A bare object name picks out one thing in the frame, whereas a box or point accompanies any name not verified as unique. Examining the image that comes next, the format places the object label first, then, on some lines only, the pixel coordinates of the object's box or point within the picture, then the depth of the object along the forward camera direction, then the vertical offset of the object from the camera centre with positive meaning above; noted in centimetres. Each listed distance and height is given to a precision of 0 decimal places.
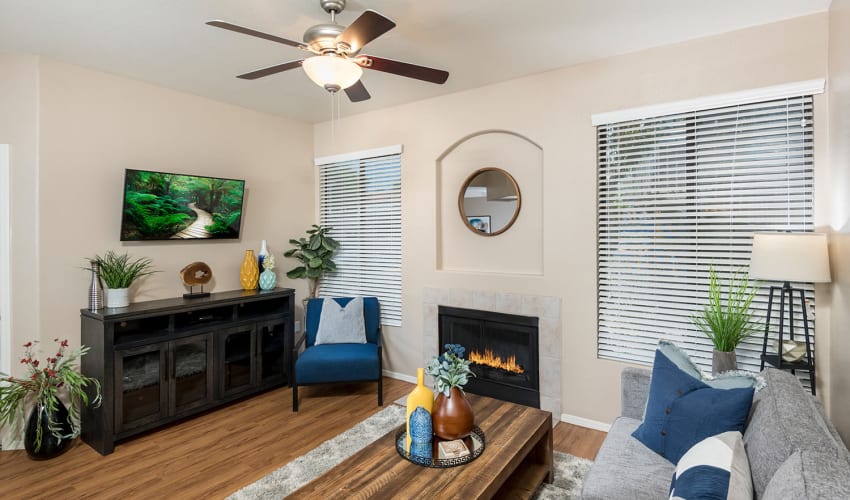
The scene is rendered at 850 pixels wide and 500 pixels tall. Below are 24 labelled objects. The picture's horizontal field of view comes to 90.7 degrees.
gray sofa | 105 -62
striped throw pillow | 129 -72
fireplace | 356 -88
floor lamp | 220 -8
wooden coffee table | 176 -100
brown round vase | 211 -84
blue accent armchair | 362 -101
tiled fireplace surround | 340 -54
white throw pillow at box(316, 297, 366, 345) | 404 -72
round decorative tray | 196 -99
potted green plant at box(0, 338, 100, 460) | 283 -105
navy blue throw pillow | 175 -71
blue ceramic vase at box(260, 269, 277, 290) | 422 -31
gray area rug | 244 -140
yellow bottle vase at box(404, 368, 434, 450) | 210 -75
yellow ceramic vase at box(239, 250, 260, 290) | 421 -23
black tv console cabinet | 301 -87
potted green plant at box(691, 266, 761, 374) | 252 -43
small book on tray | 201 -97
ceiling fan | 184 +97
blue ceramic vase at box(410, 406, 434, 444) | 204 -87
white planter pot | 325 -37
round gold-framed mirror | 370 +44
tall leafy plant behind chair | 463 -5
